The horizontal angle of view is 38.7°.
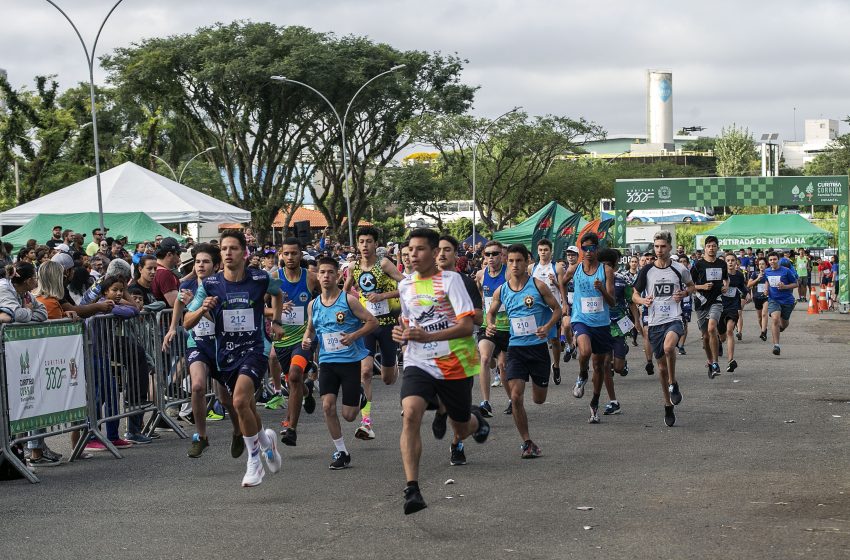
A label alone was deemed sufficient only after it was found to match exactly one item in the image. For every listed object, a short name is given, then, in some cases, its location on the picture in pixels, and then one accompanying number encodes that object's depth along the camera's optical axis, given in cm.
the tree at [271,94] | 4484
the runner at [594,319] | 1265
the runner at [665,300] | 1228
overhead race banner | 3728
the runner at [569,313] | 1688
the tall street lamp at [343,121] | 4275
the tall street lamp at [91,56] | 2808
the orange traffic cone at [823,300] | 3841
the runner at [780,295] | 2164
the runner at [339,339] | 996
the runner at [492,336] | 1289
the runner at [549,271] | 1505
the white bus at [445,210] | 5881
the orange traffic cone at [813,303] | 3674
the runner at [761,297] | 2442
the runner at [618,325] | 1297
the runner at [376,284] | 1234
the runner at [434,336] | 786
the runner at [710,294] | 1700
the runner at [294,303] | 1224
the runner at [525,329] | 1015
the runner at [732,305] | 1802
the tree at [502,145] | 5612
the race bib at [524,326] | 1067
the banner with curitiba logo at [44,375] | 946
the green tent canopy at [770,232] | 4975
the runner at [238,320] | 907
